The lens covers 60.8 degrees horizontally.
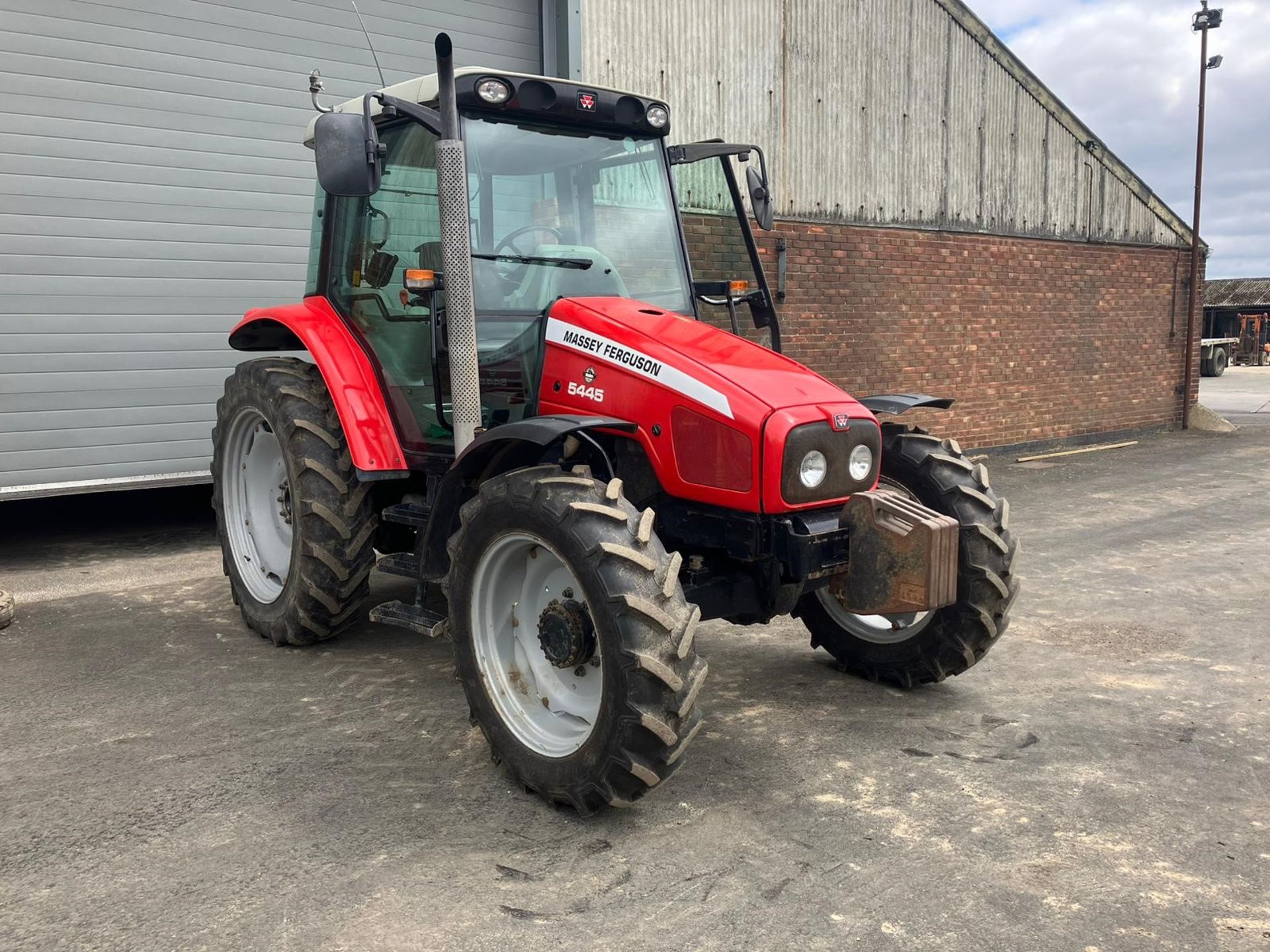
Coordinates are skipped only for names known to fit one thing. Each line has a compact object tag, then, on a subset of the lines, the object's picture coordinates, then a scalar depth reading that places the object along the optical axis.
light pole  15.53
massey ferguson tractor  3.25
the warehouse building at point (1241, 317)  37.59
